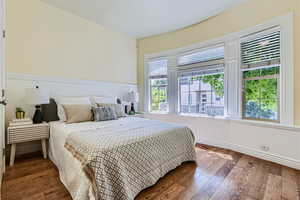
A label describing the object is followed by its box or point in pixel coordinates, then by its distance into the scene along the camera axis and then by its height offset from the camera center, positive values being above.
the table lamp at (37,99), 2.21 +0.02
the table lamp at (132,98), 3.79 +0.05
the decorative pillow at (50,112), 2.52 -0.22
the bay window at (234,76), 2.18 +0.48
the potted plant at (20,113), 2.24 -0.21
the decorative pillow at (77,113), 2.29 -0.23
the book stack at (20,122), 2.08 -0.34
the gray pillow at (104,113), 2.46 -0.25
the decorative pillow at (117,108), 2.78 -0.17
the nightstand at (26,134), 1.98 -0.51
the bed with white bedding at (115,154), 1.17 -0.59
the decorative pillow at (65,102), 2.36 -0.04
